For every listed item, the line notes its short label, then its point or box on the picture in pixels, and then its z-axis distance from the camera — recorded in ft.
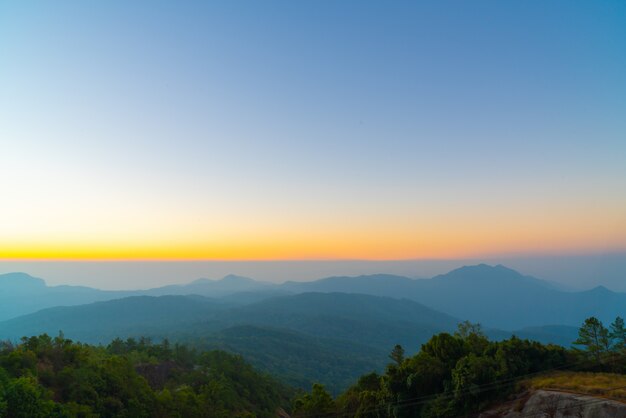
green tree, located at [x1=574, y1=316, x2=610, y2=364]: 112.98
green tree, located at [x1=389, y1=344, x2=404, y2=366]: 164.69
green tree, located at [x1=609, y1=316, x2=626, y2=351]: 110.83
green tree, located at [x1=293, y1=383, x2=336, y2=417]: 147.79
